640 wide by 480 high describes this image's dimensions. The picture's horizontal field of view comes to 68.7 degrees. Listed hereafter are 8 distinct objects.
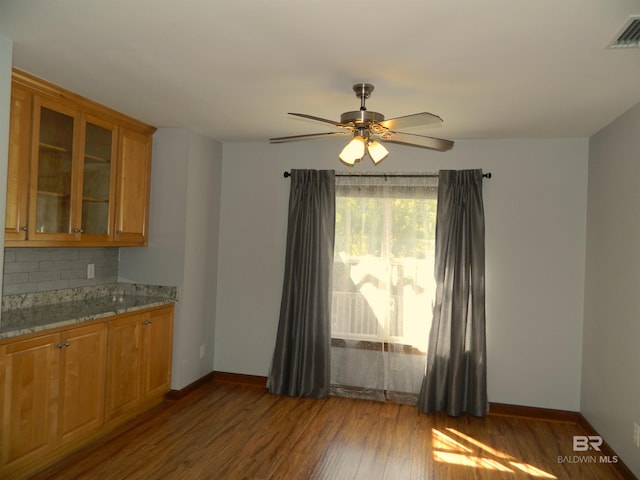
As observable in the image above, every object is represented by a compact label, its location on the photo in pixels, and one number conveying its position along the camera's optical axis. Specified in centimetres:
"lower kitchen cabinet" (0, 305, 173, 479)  263
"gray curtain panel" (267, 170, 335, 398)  441
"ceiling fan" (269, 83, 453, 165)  245
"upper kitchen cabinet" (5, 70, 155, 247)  287
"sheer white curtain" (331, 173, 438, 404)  431
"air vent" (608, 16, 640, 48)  195
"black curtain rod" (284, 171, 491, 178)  422
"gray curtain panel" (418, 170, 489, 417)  408
